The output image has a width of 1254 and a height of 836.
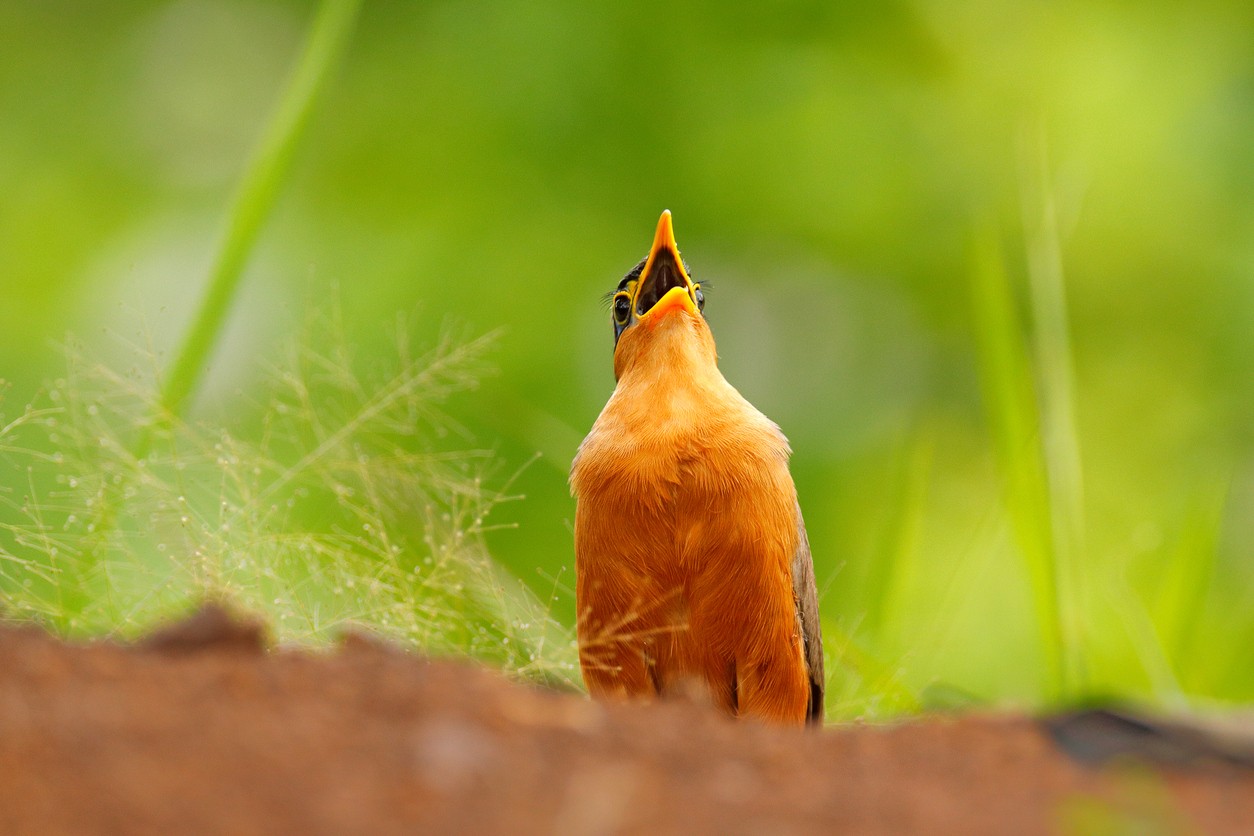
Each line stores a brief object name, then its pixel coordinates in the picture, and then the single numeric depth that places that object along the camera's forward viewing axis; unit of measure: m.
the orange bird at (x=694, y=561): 6.97
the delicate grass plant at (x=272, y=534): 5.99
